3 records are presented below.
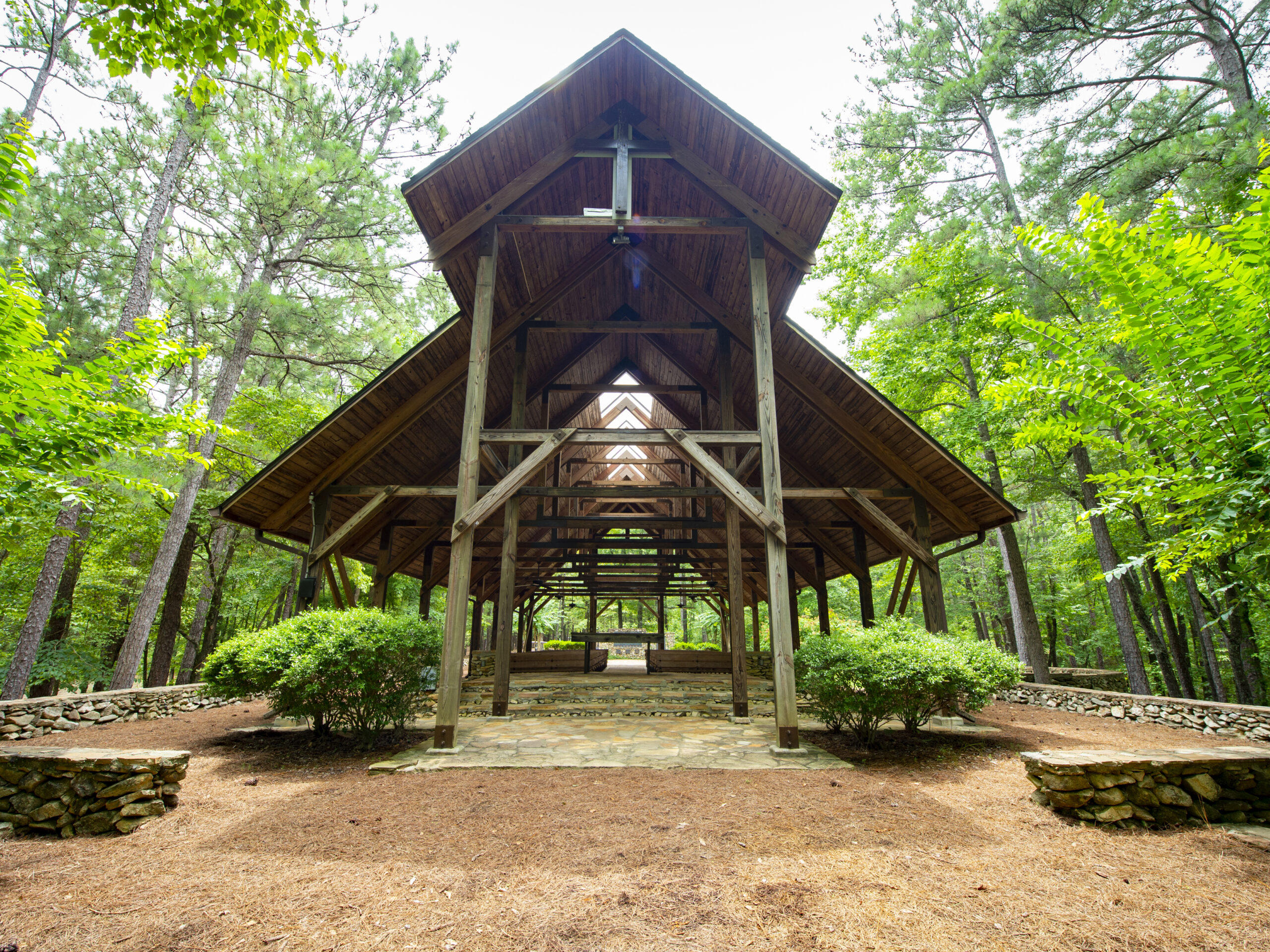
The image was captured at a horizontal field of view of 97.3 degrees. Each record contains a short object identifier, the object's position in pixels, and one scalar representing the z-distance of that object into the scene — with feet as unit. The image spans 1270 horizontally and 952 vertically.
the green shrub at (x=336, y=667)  18.12
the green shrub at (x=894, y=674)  17.85
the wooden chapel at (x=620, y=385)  20.12
